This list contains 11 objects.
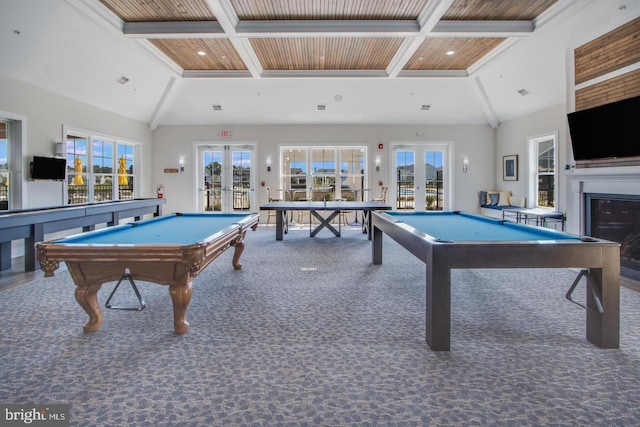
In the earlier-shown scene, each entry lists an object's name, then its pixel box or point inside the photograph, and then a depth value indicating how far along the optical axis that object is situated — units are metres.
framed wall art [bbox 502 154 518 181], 9.09
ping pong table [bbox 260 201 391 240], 6.95
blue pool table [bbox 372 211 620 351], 2.48
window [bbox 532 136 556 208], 8.02
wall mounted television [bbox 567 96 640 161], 4.21
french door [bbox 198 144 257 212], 10.36
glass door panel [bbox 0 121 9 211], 5.59
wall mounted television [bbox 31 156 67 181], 5.81
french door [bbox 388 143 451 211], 10.40
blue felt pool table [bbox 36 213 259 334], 2.58
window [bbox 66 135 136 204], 7.20
